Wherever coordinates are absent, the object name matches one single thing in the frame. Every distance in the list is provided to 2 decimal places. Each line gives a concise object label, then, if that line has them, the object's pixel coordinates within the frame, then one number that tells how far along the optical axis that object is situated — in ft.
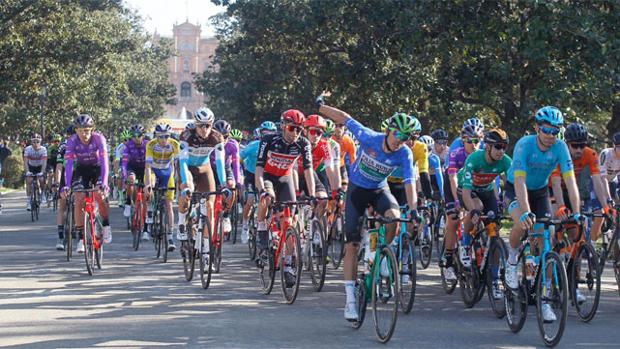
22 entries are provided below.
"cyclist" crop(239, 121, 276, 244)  54.85
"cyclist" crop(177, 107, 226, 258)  45.65
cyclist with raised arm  33.01
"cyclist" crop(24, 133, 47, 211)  89.20
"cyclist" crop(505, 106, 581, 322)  33.09
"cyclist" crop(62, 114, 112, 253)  49.19
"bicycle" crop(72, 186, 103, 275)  47.34
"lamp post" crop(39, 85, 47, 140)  162.46
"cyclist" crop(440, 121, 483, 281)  41.52
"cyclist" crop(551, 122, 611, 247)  37.42
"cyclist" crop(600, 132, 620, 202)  56.66
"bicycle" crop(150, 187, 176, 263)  53.06
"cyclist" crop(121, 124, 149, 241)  62.22
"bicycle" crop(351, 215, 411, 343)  30.76
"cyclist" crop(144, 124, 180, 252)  55.22
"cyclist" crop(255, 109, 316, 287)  41.86
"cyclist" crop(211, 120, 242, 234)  45.88
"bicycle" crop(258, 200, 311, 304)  38.96
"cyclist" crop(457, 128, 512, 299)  38.04
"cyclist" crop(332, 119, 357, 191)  56.85
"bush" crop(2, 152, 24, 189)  161.58
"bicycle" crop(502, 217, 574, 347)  30.42
